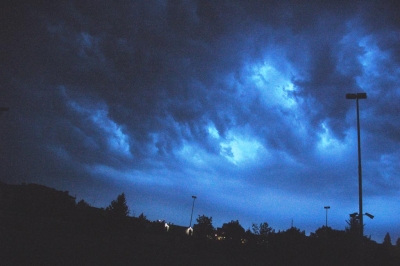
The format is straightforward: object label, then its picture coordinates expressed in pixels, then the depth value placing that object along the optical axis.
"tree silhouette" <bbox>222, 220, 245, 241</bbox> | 35.03
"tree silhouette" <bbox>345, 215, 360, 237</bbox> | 27.45
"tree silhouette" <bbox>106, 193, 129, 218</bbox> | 46.25
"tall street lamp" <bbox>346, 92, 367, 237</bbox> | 17.12
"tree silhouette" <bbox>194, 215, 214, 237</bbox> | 36.53
